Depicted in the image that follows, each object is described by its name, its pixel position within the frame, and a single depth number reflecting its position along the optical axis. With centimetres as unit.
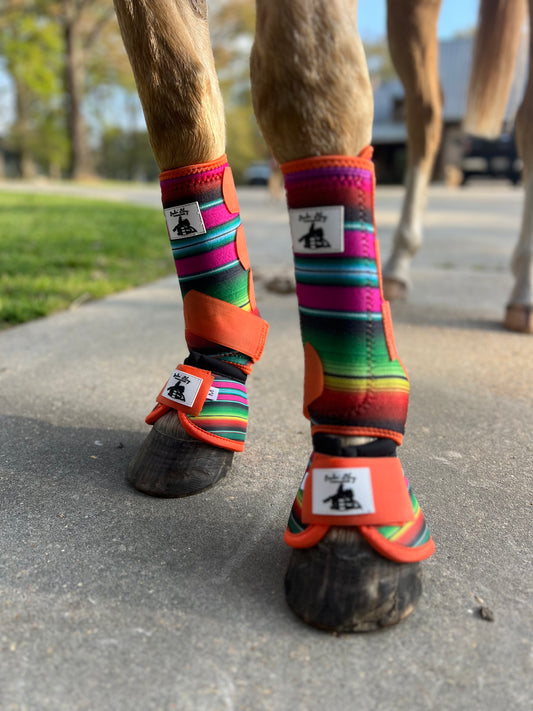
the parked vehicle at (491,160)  1681
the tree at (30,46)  1956
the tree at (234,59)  2350
